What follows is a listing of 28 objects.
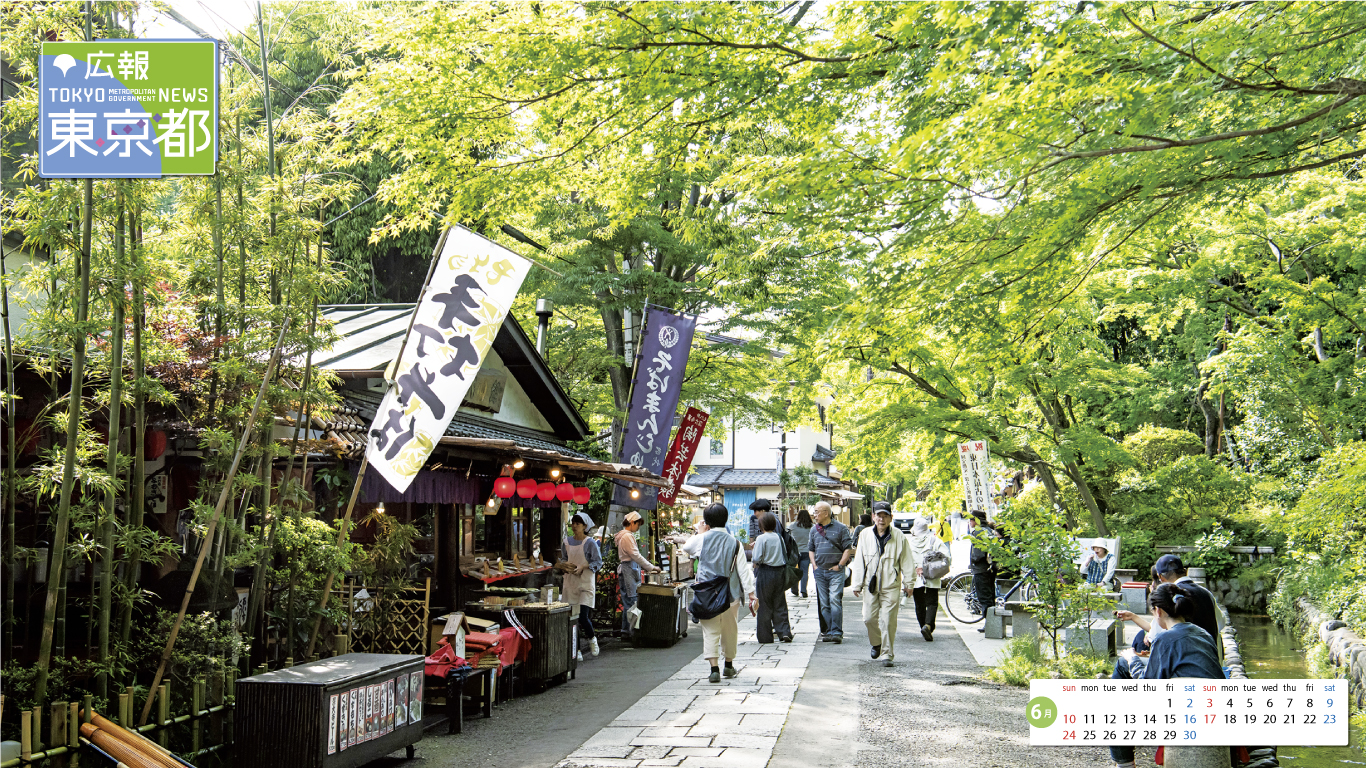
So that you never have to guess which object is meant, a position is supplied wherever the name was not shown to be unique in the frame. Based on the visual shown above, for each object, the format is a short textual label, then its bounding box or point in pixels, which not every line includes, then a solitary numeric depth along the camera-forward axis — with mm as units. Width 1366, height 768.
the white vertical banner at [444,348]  8328
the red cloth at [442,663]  9031
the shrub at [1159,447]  24688
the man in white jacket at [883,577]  12750
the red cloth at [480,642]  10055
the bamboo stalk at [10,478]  6051
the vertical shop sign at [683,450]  18625
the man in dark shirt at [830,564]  14867
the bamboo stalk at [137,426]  6371
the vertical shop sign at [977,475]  16989
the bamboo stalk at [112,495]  6125
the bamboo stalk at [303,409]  7864
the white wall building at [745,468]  49875
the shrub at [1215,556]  23047
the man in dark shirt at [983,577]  16797
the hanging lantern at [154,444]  8992
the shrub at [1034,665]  10211
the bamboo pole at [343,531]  8227
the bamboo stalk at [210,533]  6668
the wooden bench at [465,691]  8844
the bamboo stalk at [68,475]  5766
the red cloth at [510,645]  10350
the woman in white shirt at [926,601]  15570
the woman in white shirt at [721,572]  11055
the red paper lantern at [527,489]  14219
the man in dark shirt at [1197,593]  7676
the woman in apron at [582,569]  14117
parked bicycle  16172
